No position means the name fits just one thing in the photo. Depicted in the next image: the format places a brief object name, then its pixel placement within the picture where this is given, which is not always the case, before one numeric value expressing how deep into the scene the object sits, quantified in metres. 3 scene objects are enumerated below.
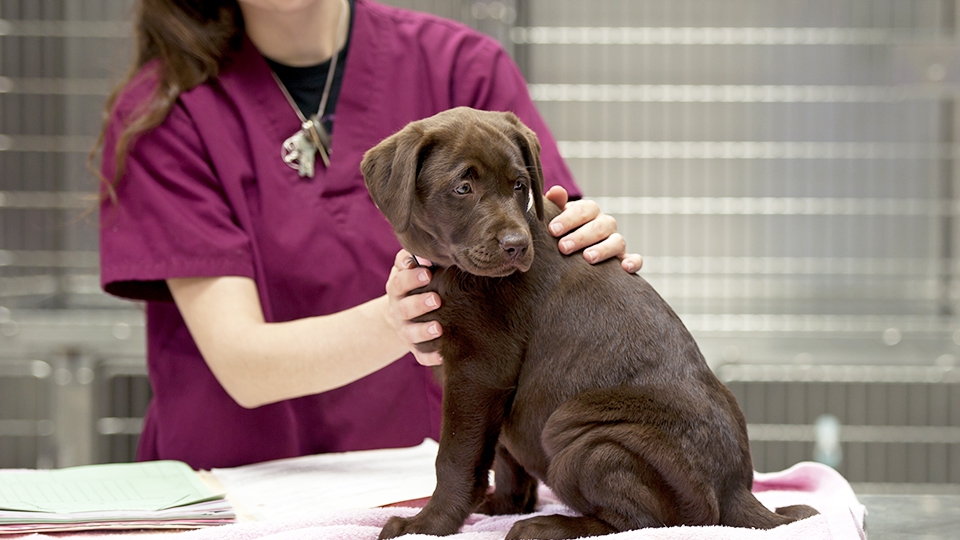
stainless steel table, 1.57
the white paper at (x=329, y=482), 1.61
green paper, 1.57
